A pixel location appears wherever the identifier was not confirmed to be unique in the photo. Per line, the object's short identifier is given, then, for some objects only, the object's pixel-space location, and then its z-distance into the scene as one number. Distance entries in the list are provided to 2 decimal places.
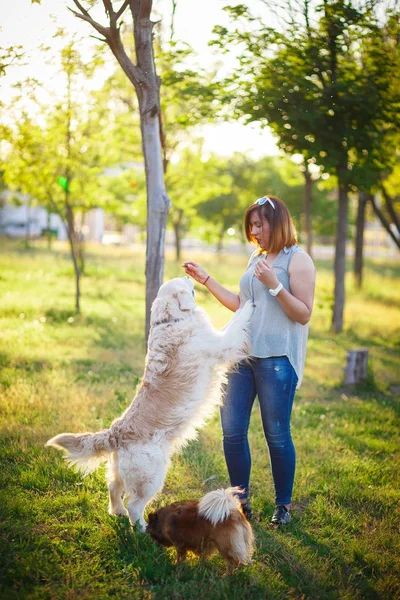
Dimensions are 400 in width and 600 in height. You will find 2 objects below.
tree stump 8.00
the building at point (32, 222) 48.62
